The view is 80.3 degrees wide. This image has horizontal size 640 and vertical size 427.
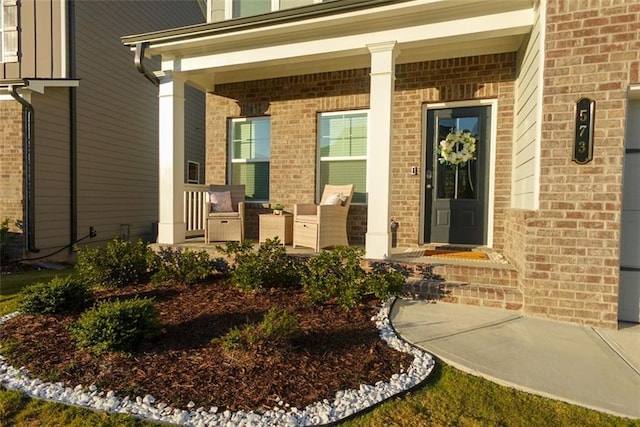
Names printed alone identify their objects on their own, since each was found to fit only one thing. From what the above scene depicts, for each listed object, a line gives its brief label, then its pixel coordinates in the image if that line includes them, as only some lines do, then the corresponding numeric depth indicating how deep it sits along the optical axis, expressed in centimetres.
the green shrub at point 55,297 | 344
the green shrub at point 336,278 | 361
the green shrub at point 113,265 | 432
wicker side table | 543
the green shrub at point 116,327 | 265
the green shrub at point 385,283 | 369
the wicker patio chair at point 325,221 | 494
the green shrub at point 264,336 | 261
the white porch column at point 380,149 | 438
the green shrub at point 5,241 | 649
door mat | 463
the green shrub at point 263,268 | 404
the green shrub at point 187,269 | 439
